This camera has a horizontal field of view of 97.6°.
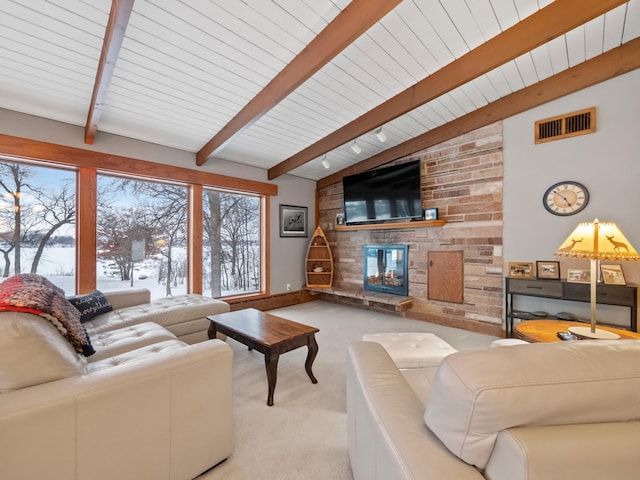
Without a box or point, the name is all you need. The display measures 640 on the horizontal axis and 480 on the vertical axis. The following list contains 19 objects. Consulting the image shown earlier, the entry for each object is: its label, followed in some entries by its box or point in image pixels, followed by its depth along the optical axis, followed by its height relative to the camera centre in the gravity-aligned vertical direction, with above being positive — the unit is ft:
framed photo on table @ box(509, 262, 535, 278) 10.84 -1.25
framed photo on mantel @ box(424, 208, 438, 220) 13.24 +1.19
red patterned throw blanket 4.03 -0.97
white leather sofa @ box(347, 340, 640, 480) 1.97 -1.38
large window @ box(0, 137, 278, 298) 9.52 +0.75
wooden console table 8.76 -1.88
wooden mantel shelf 13.12 +0.70
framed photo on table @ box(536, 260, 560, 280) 10.39 -1.20
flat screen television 13.61 +2.32
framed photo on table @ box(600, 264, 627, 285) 9.08 -1.25
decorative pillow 8.11 -1.90
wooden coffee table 6.64 -2.43
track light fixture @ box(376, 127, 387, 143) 11.75 +4.37
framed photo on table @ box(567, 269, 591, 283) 9.74 -1.37
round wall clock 10.02 +1.45
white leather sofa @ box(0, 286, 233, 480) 3.24 -2.23
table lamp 5.82 -0.22
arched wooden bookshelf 17.75 -1.46
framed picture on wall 16.81 +1.16
